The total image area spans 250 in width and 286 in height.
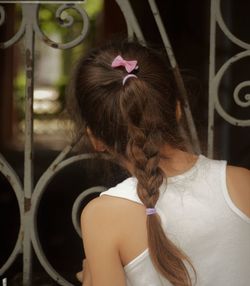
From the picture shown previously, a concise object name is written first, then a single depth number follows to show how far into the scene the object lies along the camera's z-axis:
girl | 2.69
